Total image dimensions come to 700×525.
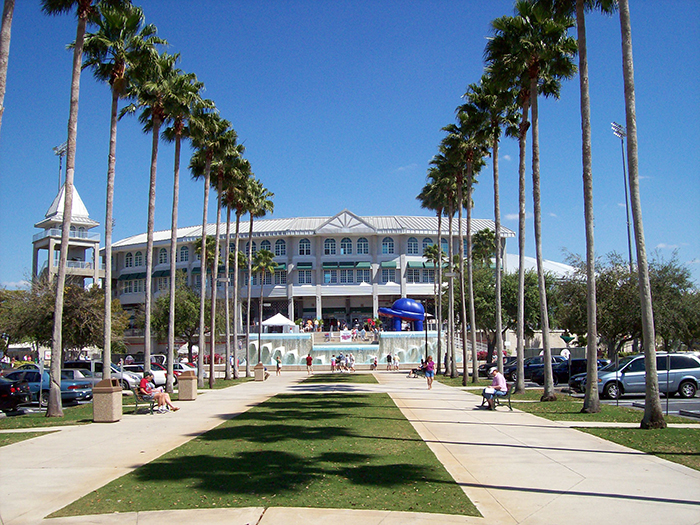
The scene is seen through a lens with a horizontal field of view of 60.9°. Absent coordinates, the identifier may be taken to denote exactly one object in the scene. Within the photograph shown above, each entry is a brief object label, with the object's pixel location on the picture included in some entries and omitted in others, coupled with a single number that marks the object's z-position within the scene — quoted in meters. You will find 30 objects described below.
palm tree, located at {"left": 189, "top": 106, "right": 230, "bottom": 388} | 28.95
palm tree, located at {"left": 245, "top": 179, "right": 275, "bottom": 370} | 45.21
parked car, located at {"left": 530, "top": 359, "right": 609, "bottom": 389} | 31.62
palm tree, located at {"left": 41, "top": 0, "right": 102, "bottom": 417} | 18.66
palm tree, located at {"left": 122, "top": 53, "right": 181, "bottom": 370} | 24.84
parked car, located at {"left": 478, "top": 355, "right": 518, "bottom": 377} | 40.25
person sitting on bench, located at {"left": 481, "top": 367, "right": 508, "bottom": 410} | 19.56
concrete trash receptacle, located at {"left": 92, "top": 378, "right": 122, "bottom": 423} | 17.16
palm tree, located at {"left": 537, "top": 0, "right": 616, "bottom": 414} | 17.73
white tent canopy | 62.84
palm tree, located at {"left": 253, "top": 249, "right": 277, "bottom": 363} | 61.03
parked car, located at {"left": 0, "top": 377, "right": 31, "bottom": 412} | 20.31
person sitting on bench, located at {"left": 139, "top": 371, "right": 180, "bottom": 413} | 19.44
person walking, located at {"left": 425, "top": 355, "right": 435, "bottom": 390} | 29.44
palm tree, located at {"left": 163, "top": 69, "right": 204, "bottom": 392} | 26.19
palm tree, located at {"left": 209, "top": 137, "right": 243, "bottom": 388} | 33.65
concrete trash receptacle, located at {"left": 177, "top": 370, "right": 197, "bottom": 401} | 23.95
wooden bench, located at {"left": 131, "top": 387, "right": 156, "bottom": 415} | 19.24
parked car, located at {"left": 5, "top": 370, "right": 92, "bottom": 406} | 23.26
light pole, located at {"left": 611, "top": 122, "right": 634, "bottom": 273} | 43.07
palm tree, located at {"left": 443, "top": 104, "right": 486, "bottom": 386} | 30.59
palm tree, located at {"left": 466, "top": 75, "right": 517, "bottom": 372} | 29.43
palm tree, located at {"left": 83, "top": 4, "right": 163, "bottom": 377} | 21.77
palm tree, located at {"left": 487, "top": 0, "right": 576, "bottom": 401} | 21.61
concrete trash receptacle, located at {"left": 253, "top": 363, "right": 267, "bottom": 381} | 40.41
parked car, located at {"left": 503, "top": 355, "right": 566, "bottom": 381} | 34.89
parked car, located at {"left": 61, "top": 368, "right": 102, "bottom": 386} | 25.42
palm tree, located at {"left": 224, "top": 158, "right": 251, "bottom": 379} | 38.51
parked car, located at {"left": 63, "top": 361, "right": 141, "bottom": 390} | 29.21
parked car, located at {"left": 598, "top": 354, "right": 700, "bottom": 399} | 22.41
